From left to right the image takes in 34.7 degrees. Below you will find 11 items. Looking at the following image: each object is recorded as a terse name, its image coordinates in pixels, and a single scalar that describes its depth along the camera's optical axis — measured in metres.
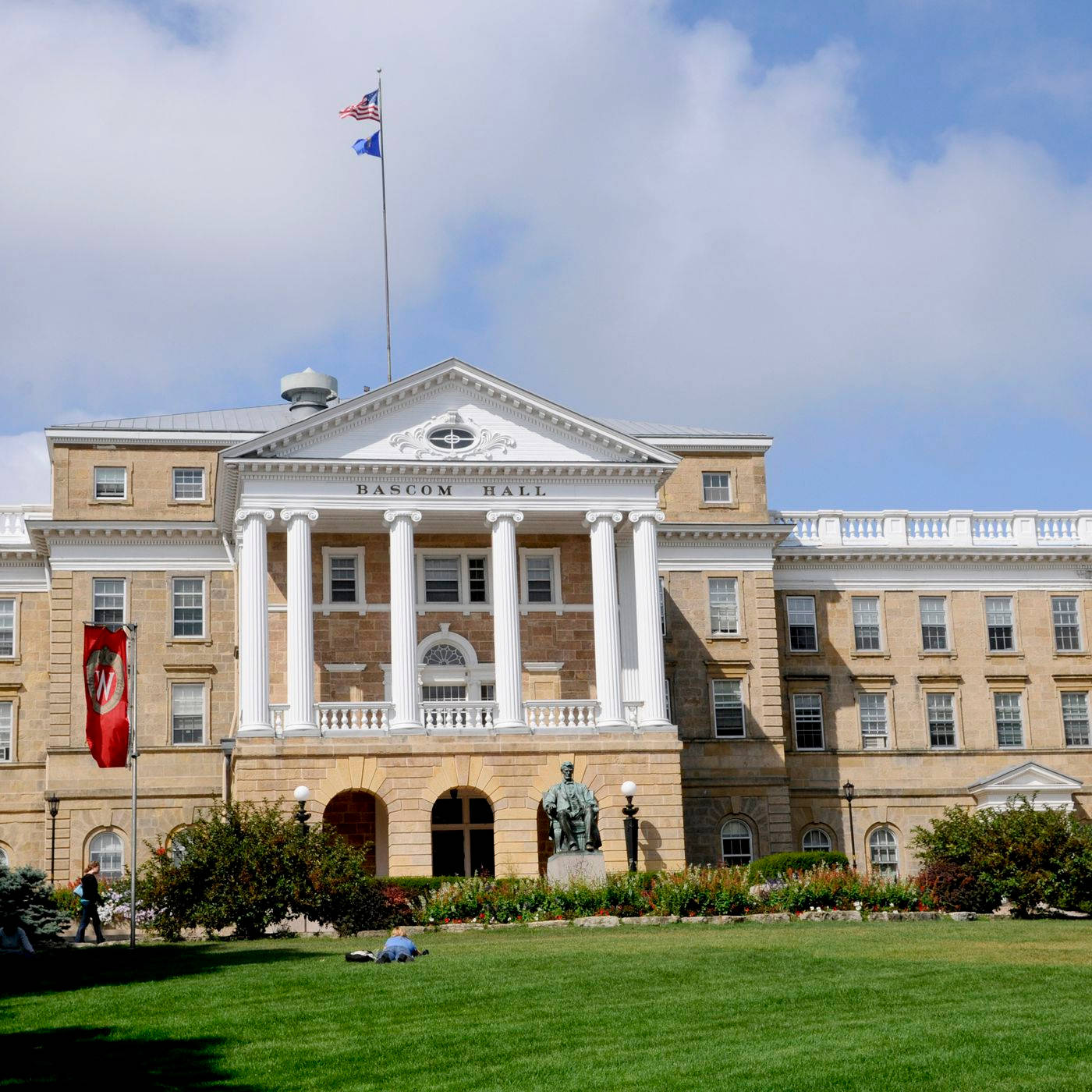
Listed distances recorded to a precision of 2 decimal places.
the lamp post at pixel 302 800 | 37.94
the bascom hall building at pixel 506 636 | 46.25
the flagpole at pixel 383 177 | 53.72
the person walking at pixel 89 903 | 35.53
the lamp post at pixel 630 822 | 43.62
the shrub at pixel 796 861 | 43.59
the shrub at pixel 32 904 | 29.00
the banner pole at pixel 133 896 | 31.50
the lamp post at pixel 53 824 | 49.38
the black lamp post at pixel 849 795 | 53.47
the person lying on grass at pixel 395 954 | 26.94
